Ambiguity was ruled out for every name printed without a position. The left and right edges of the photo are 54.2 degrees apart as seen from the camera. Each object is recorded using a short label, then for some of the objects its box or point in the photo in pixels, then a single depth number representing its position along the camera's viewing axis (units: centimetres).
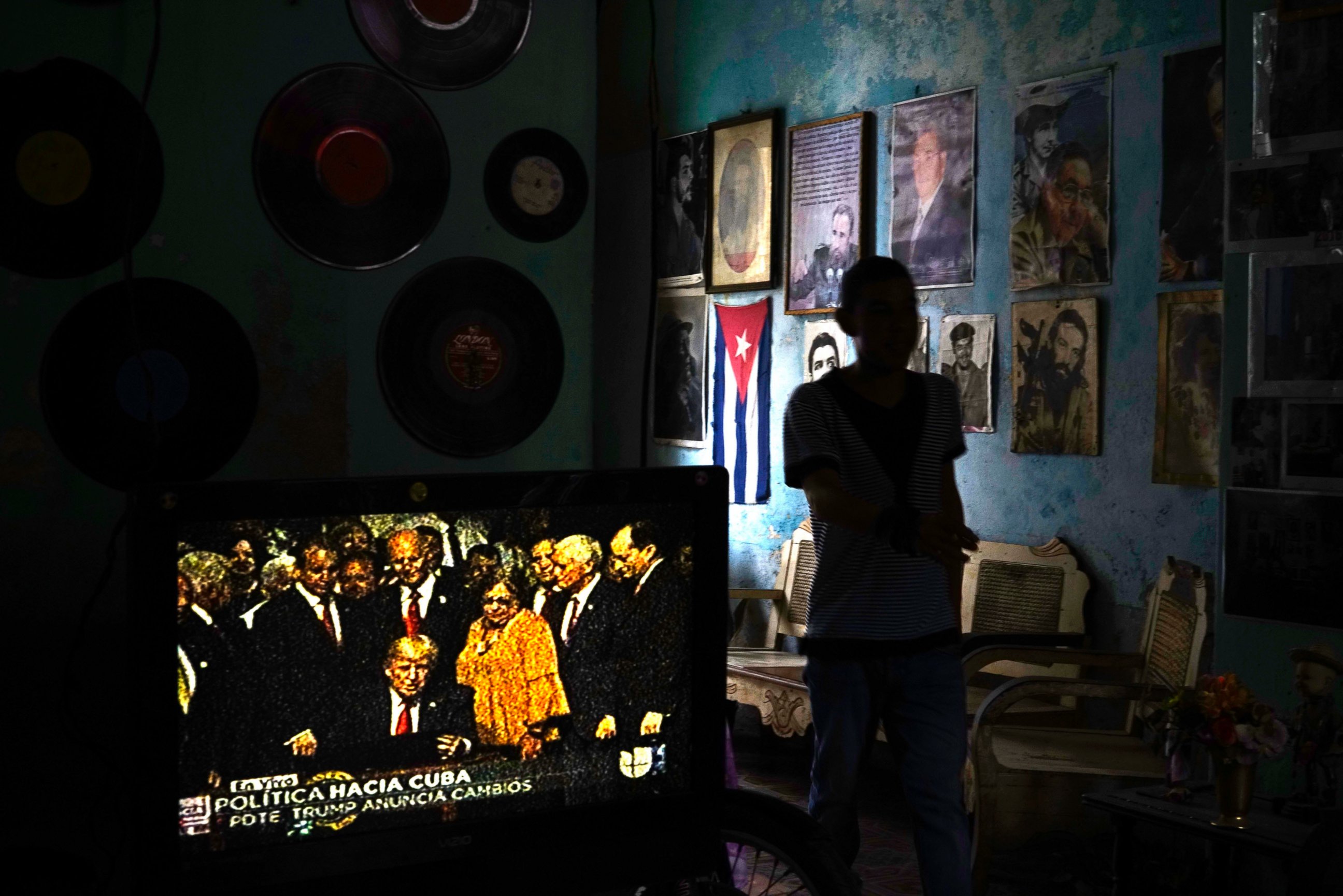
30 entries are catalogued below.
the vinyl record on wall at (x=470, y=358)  239
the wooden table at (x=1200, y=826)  314
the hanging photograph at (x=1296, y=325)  345
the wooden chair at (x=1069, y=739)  411
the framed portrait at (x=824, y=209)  616
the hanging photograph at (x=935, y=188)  564
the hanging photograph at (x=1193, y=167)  470
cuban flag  673
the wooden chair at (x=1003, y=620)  508
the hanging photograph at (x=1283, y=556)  346
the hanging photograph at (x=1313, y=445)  346
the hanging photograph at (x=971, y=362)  554
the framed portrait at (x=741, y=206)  668
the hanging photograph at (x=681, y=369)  715
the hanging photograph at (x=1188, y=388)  473
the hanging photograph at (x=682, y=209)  715
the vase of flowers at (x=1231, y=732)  325
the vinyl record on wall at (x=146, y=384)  202
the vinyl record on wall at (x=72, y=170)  196
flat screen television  142
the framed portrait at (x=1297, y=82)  342
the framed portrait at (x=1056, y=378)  515
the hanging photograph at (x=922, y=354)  584
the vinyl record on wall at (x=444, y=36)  232
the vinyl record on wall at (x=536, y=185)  250
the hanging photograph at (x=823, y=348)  627
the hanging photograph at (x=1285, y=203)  344
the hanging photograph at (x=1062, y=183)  511
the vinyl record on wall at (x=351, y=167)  223
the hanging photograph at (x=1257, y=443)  358
